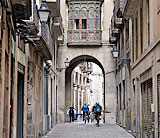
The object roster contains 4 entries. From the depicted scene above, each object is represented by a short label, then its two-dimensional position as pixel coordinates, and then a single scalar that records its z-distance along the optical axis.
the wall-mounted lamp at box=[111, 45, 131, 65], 22.76
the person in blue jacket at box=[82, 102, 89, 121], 33.49
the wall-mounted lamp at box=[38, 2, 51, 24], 12.62
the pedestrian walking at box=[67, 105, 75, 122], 33.19
